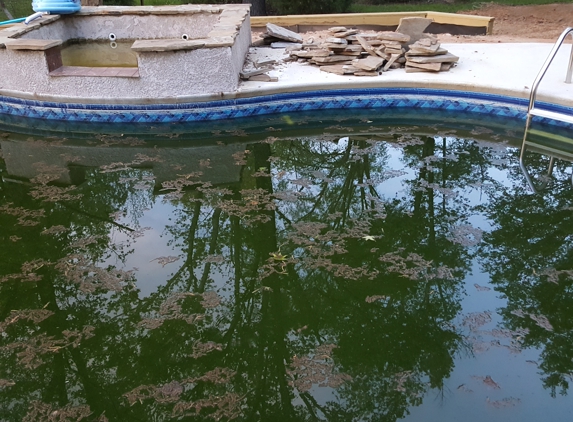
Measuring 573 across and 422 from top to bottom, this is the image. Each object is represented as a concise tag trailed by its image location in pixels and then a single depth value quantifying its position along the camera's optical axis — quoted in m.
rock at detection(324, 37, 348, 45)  6.57
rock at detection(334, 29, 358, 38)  6.70
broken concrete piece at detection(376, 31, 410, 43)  6.54
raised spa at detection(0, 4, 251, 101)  5.50
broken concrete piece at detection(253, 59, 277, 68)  6.58
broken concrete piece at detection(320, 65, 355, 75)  6.28
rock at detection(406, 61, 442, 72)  6.23
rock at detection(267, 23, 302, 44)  7.66
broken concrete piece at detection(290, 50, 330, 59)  6.57
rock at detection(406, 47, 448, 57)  6.32
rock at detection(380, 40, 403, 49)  6.52
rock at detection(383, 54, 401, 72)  6.39
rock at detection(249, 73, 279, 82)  6.05
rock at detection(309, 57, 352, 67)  6.52
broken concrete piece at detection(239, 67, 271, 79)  6.10
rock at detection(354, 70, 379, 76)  6.20
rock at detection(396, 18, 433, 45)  6.62
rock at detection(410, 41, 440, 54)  6.28
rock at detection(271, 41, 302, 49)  7.56
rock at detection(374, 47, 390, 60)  6.48
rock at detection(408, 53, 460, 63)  6.27
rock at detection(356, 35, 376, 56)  6.54
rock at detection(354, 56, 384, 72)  6.17
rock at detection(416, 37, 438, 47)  6.39
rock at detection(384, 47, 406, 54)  6.50
